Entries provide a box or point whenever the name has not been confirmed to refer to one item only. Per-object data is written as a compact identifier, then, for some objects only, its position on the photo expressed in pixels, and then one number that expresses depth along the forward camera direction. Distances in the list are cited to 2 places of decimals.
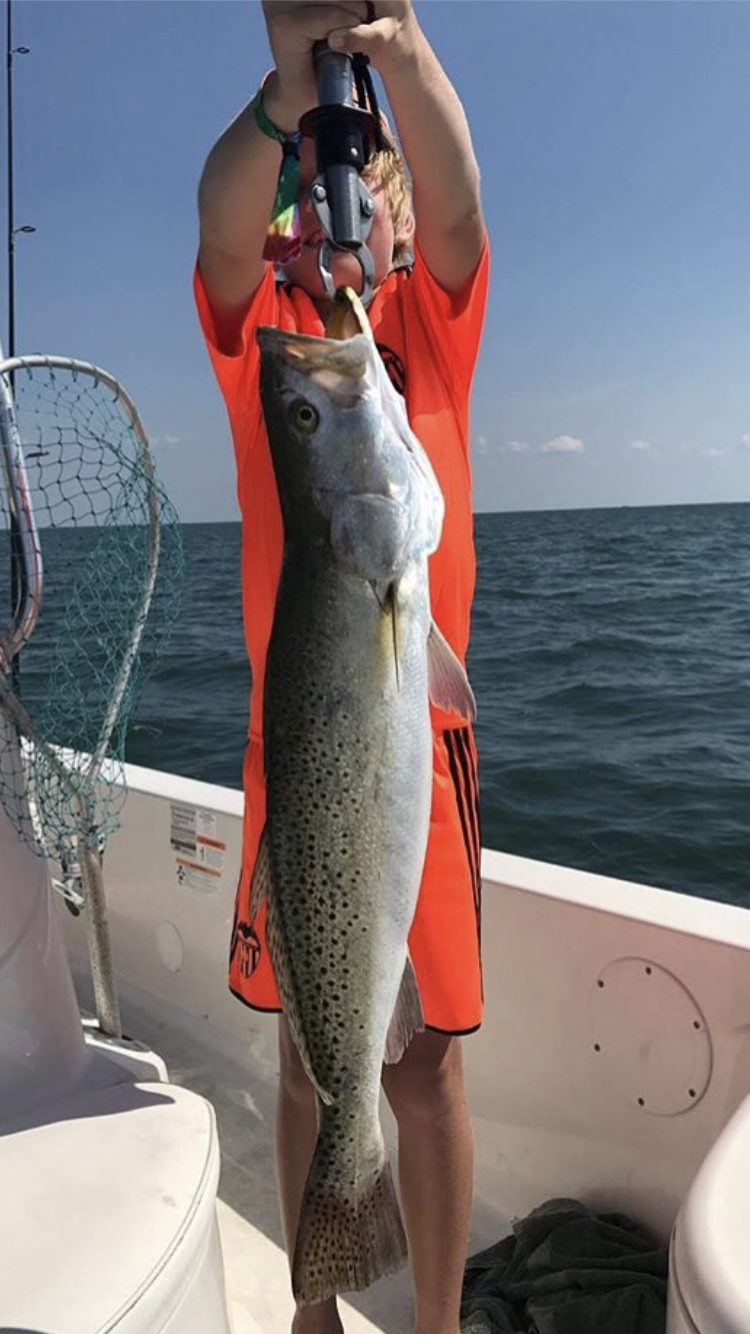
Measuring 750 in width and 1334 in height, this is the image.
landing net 2.88
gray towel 2.61
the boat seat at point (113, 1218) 1.81
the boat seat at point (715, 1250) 1.37
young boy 2.09
